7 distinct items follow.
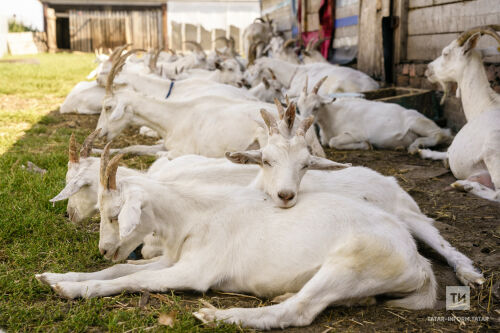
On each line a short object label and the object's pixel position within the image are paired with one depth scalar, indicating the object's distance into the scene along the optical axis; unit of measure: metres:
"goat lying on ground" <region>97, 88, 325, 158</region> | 5.42
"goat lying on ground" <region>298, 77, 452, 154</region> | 6.31
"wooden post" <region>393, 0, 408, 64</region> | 7.79
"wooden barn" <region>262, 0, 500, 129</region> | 6.24
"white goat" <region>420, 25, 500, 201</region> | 4.52
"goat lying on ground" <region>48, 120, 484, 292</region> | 3.05
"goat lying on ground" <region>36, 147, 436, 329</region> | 2.47
